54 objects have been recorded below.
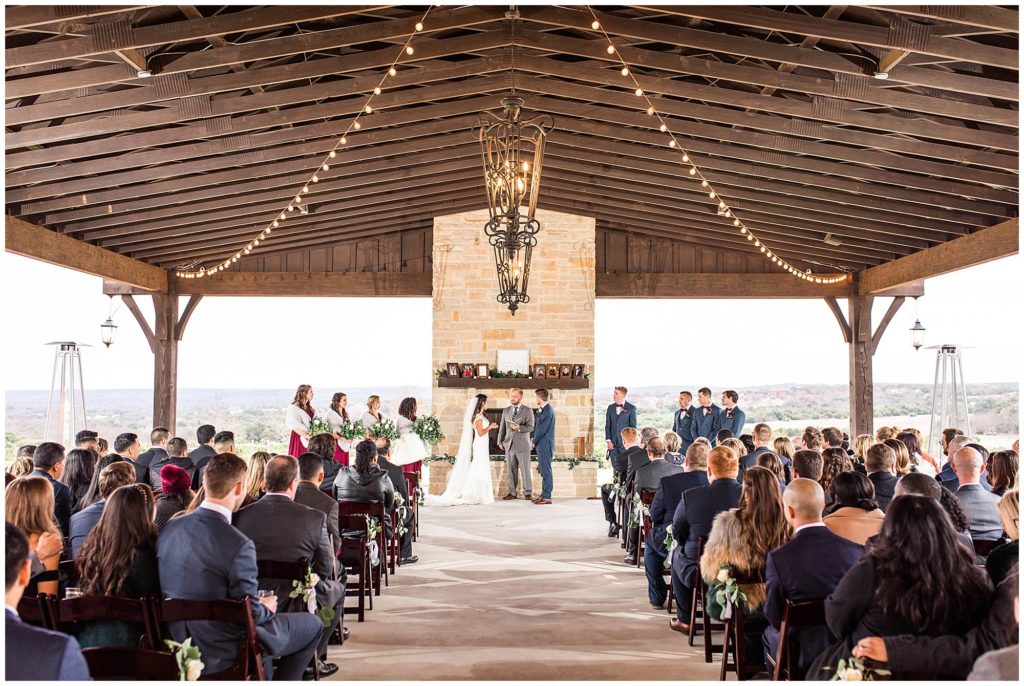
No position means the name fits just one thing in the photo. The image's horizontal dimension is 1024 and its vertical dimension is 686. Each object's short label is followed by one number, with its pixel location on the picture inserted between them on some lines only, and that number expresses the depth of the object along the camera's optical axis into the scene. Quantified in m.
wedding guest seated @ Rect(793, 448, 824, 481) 5.36
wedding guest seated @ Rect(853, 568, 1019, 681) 2.75
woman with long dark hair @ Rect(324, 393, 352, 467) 9.48
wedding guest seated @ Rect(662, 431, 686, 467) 8.20
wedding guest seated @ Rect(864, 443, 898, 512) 5.62
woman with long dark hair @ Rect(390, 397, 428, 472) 10.78
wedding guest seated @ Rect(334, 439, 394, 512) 6.60
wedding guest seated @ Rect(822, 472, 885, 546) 4.07
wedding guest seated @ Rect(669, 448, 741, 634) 5.04
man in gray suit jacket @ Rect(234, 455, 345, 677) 4.17
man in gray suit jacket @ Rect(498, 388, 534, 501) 12.95
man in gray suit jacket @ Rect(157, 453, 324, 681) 3.39
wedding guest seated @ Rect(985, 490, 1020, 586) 3.40
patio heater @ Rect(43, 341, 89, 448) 12.02
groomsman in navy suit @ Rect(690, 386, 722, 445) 11.80
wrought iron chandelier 6.26
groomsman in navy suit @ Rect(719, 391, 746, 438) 11.22
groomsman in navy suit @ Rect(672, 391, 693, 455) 12.14
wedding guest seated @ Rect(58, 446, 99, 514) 5.76
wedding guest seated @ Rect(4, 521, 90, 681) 2.24
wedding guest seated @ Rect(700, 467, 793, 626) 4.09
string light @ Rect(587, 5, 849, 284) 7.10
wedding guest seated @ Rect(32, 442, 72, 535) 5.56
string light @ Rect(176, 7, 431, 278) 7.23
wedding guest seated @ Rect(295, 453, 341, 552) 5.06
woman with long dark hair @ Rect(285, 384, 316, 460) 9.29
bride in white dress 12.64
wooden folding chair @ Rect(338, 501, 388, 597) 6.11
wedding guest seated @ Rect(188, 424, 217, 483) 6.86
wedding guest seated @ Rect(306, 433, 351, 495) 6.44
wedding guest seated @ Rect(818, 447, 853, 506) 5.95
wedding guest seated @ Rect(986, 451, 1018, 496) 5.46
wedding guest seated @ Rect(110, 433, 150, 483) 6.73
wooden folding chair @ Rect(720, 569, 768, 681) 4.07
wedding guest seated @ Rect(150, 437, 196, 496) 6.59
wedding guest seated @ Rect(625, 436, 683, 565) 7.29
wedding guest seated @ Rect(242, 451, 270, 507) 5.16
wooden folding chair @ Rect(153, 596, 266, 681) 3.24
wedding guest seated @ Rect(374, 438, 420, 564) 7.56
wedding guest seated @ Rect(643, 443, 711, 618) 5.91
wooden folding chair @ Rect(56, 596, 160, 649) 3.22
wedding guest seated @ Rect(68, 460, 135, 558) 4.26
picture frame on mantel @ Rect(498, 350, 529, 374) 13.97
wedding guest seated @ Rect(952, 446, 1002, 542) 5.07
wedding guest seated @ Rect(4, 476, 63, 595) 3.72
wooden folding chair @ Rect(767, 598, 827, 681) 3.34
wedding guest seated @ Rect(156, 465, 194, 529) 4.47
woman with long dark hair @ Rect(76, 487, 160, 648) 3.39
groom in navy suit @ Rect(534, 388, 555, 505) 12.93
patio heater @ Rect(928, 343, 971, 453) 12.73
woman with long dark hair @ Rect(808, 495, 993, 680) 2.85
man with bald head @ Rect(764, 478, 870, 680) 3.53
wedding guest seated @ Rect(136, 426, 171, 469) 7.22
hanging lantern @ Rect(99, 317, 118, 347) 13.50
